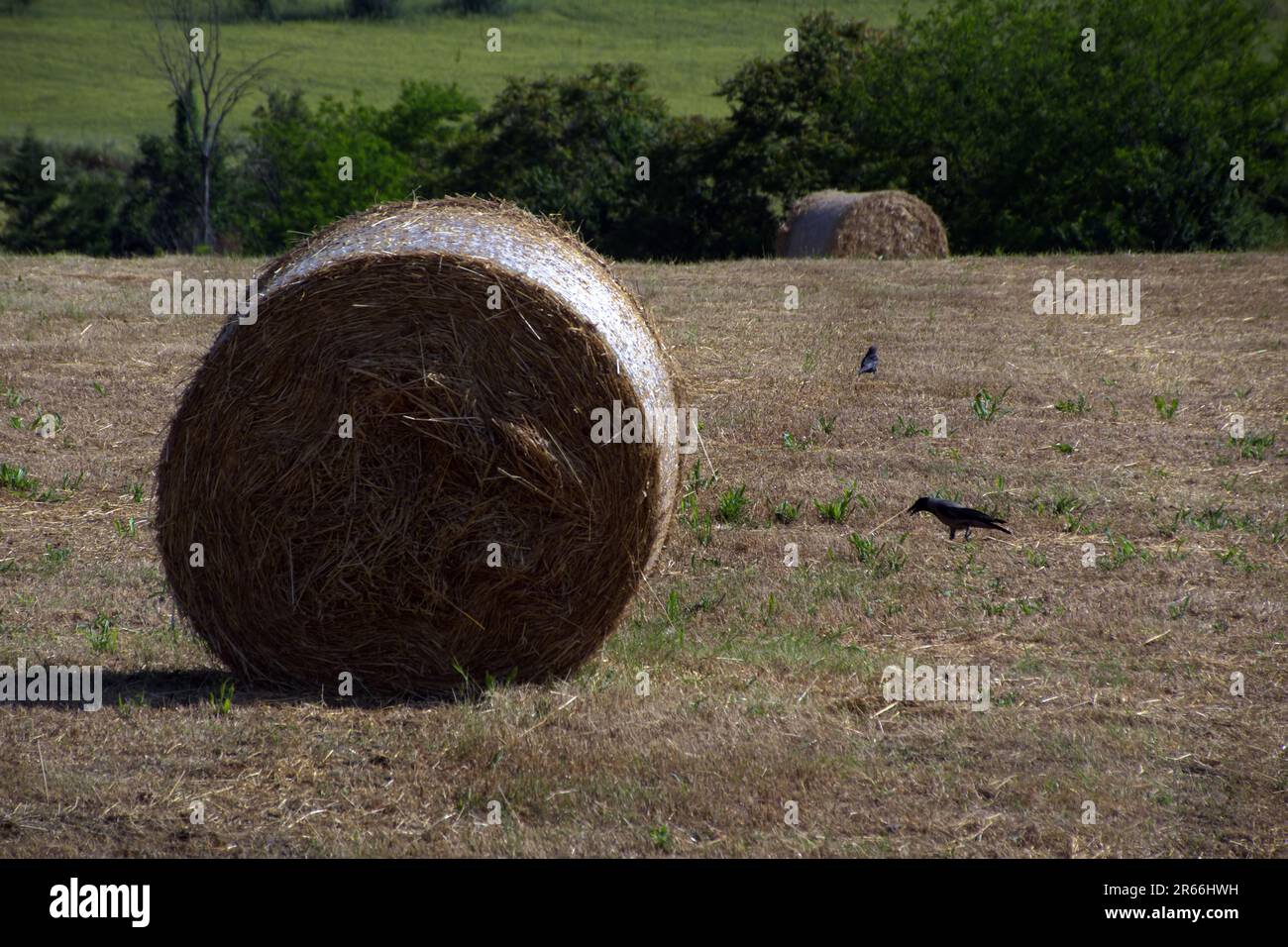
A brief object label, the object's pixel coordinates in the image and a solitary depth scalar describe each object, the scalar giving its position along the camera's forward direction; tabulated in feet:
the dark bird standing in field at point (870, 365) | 90.07
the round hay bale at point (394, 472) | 46.19
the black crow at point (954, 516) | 56.18
